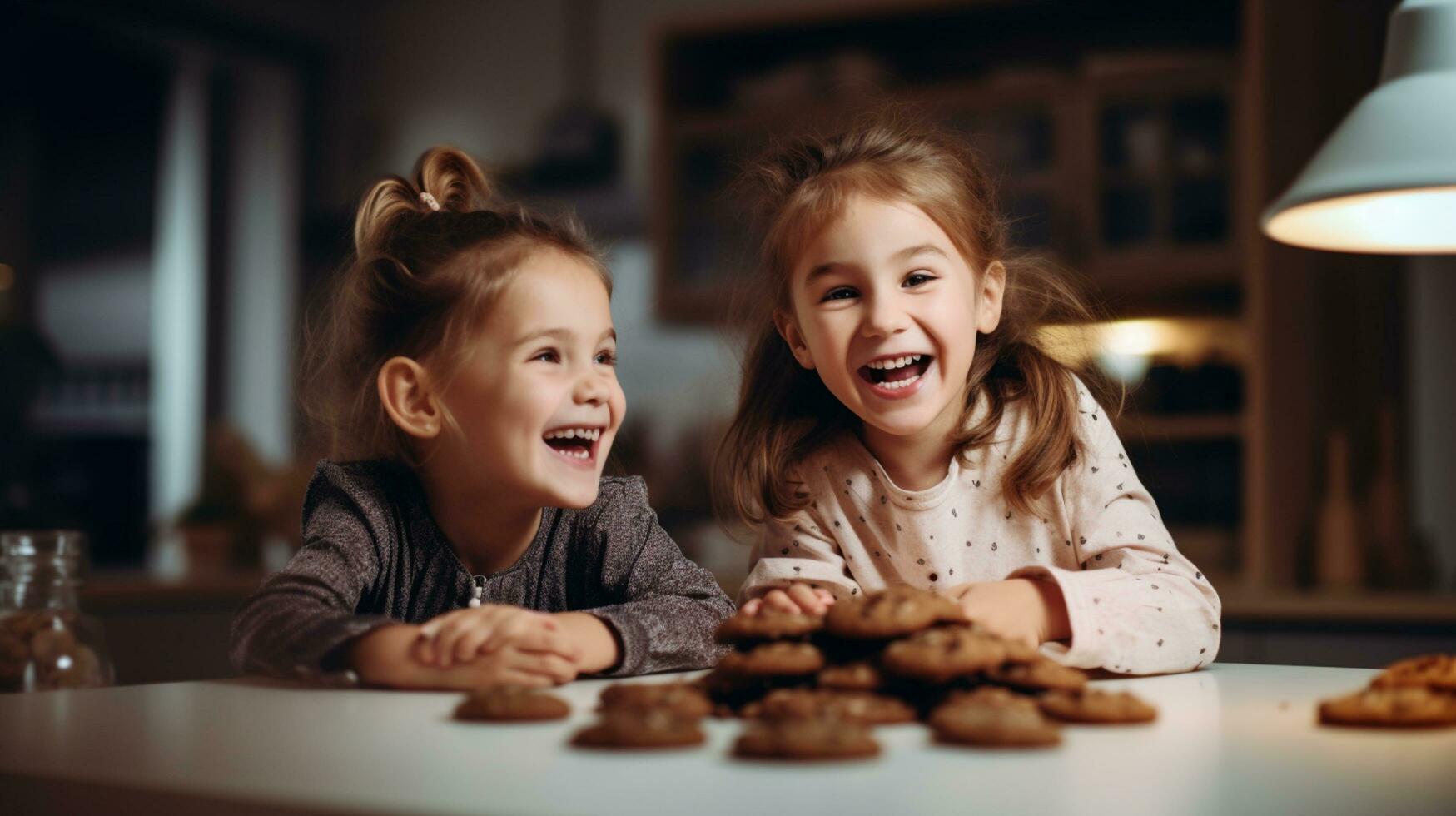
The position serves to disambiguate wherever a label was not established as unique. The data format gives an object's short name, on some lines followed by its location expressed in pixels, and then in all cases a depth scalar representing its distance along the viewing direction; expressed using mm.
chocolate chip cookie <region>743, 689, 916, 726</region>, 642
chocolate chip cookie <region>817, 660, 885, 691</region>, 708
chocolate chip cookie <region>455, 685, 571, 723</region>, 693
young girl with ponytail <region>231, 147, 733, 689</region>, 1022
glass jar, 1150
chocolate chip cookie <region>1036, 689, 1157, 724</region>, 660
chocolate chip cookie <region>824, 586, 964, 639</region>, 723
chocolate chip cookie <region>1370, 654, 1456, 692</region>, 708
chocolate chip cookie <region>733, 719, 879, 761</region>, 574
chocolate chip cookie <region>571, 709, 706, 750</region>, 604
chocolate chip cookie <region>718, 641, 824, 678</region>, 716
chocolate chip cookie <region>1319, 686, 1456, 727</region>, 652
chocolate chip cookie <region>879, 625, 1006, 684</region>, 675
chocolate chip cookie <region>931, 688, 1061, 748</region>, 598
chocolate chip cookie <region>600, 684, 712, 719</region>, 669
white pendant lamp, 1125
